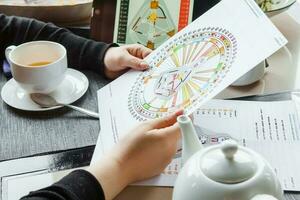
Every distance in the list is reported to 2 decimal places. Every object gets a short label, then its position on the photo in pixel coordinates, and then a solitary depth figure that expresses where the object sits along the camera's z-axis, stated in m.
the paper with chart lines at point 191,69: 0.78
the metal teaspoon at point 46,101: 0.90
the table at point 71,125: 0.80
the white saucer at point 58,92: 0.92
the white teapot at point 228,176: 0.54
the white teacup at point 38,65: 0.90
